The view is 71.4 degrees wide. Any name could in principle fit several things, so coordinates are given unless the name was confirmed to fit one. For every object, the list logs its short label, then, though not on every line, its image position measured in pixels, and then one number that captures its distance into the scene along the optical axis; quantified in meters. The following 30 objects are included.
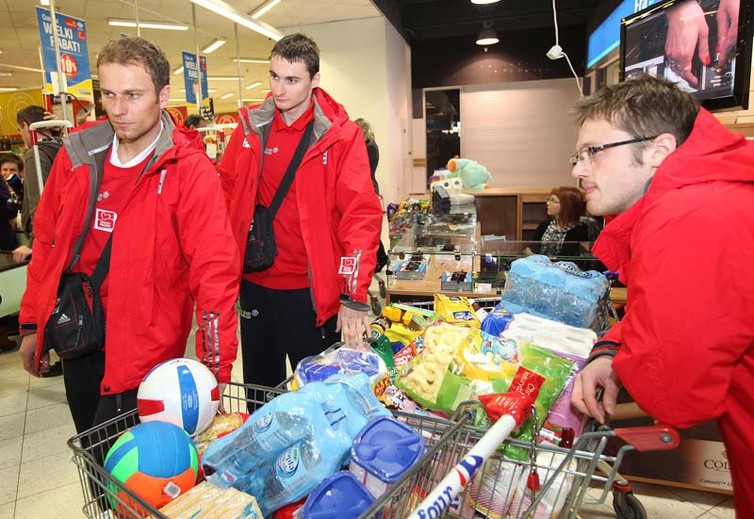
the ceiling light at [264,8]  8.28
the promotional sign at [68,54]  5.11
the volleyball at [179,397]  1.32
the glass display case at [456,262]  2.84
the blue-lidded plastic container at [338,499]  0.95
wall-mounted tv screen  2.49
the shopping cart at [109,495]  0.99
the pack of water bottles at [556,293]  2.01
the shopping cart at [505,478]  0.94
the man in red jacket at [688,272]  1.01
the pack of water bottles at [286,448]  1.04
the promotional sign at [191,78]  8.65
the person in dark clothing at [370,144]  5.50
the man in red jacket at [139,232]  1.65
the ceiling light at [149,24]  8.98
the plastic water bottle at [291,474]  1.03
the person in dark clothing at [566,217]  4.07
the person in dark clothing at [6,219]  4.95
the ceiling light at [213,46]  10.95
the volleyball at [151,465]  1.08
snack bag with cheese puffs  1.51
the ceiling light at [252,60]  12.95
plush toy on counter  6.64
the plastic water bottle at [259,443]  1.06
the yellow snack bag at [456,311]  1.96
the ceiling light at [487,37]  9.24
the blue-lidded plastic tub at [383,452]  0.97
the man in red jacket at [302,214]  2.16
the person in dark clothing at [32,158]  3.83
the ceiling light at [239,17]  7.29
